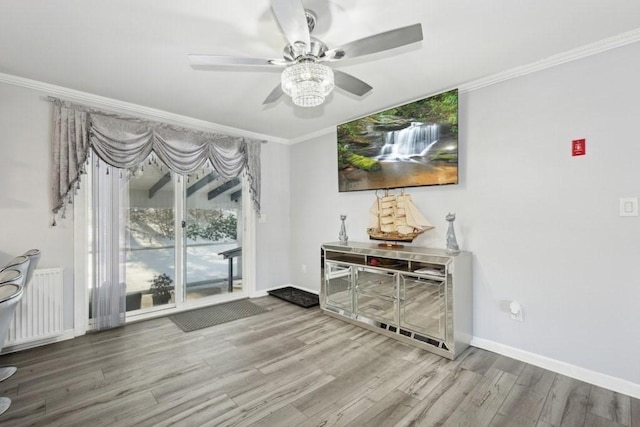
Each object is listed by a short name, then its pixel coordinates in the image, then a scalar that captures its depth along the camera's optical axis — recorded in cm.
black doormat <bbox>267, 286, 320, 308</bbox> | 396
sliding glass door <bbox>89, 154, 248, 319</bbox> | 316
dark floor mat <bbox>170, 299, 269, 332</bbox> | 331
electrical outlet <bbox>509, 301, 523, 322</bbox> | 249
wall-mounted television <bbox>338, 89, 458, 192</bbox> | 281
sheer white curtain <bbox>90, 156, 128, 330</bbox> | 306
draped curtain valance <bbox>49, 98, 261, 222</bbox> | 284
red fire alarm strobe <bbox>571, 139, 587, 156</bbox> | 221
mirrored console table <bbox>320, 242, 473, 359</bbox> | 253
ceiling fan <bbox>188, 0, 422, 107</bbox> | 153
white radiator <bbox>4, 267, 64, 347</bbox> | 257
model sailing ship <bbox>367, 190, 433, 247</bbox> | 302
